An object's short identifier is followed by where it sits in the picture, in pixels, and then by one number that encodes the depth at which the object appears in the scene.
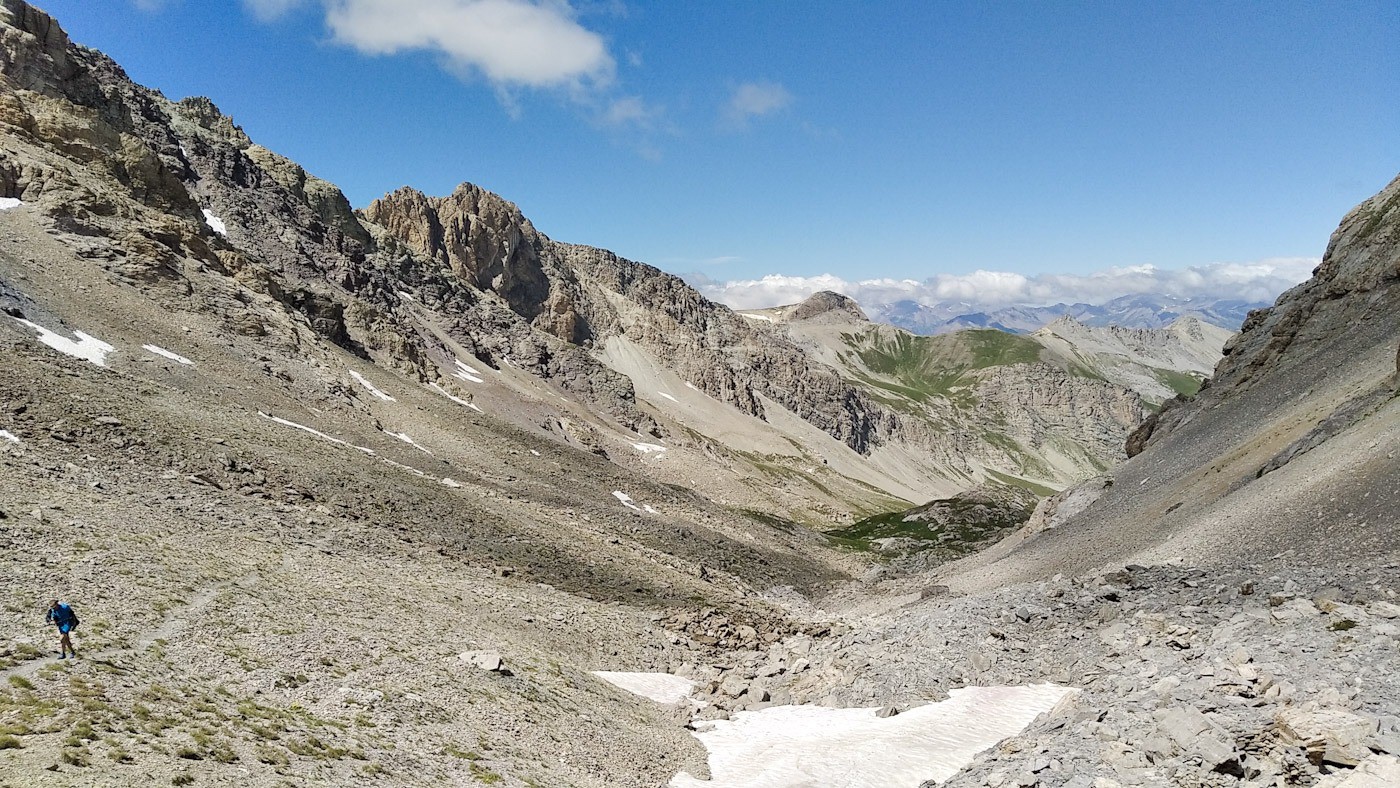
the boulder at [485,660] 24.71
